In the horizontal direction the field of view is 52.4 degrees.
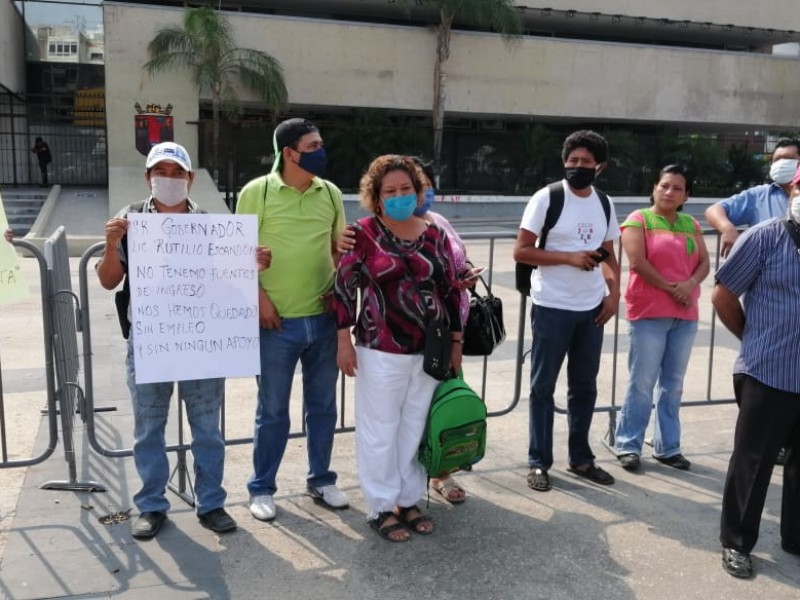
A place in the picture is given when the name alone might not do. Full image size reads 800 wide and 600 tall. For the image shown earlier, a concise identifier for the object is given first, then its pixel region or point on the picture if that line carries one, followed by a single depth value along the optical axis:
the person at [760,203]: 5.00
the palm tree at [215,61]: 23.03
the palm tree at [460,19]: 25.77
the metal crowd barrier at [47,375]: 4.18
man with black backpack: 4.45
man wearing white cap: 3.77
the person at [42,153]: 23.44
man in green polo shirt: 3.98
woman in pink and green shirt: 4.79
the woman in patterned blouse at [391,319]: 3.86
